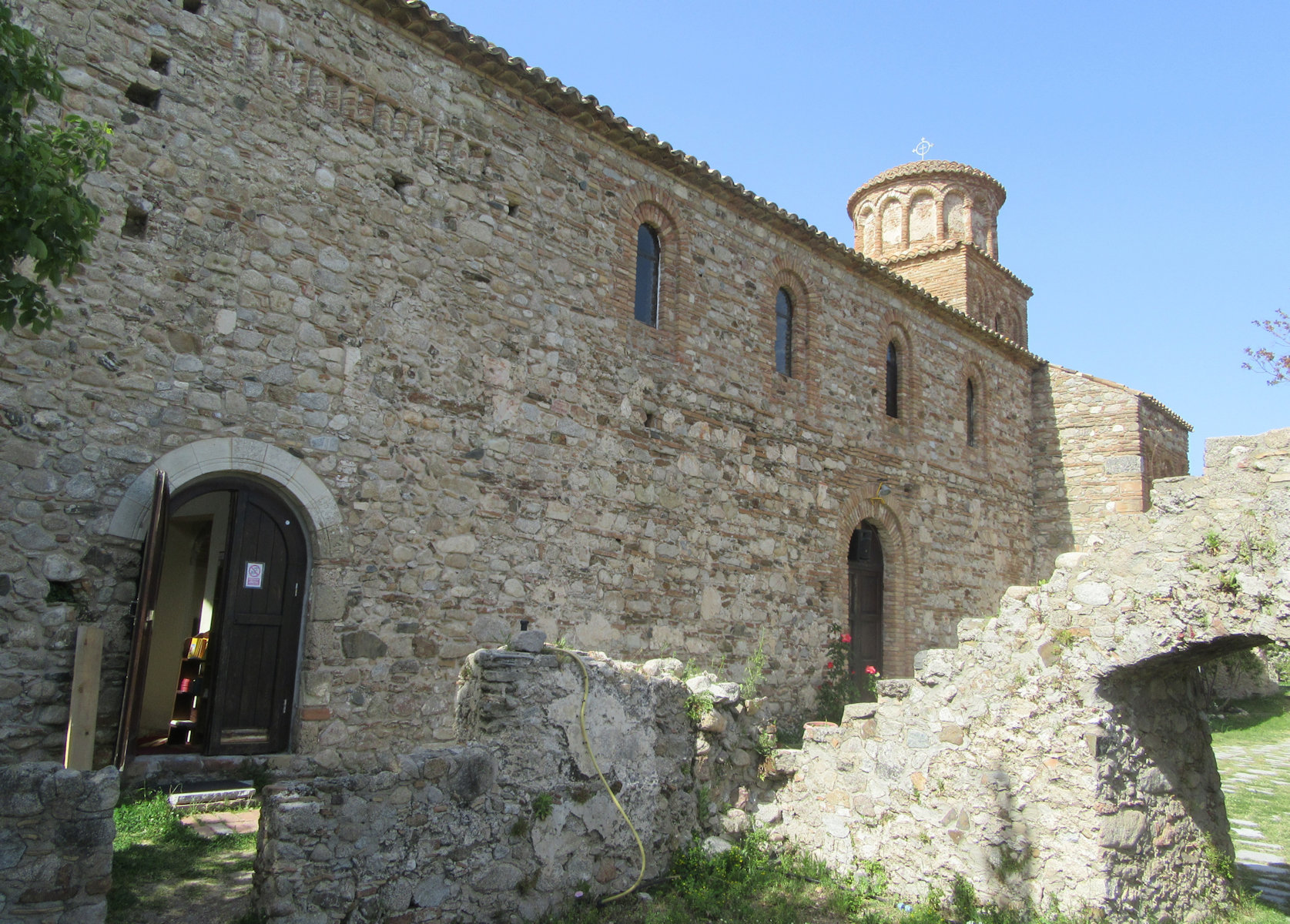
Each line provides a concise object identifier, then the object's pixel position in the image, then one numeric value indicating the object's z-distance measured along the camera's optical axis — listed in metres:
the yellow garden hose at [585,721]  5.82
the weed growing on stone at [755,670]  10.42
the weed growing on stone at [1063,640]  6.02
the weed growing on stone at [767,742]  7.11
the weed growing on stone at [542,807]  5.49
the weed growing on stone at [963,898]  5.91
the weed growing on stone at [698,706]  6.58
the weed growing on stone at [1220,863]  6.23
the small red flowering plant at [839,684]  11.38
